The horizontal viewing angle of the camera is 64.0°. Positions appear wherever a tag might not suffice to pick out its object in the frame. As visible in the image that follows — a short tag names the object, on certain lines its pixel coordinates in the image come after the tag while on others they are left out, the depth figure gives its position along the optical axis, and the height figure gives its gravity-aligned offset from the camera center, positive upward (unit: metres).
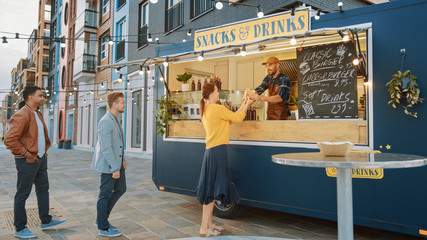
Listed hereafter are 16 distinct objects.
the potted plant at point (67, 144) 24.69 -1.19
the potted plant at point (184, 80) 5.96 +0.85
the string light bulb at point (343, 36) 3.83 +1.06
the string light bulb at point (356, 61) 3.89 +0.79
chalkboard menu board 4.26 +0.63
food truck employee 5.00 +0.56
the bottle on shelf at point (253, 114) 5.33 +0.24
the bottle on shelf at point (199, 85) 6.12 +0.78
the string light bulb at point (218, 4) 7.01 +2.59
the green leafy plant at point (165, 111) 5.87 +0.30
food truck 3.67 +0.13
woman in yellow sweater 4.14 -0.45
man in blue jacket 4.04 -0.41
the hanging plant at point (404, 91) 3.52 +0.42
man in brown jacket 4.02 -0.31
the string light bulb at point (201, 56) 5.06 +1.09
